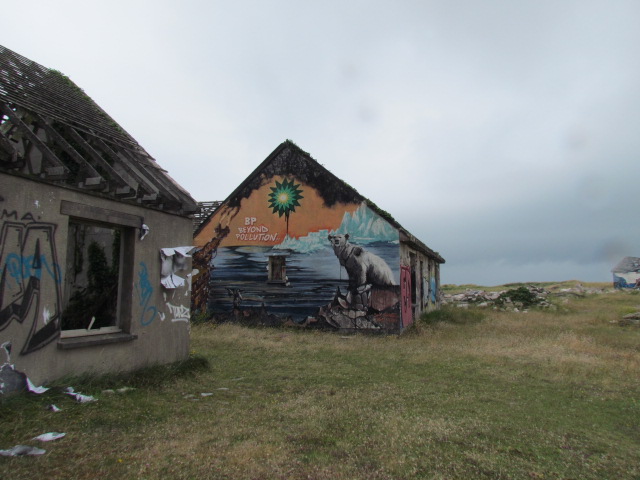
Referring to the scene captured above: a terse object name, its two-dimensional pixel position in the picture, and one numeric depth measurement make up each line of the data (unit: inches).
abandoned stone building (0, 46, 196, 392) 220.1
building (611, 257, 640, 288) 1956.2
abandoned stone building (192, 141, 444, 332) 588.7
